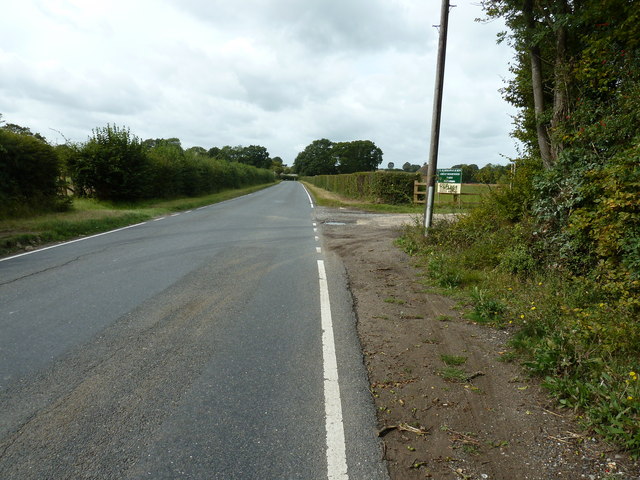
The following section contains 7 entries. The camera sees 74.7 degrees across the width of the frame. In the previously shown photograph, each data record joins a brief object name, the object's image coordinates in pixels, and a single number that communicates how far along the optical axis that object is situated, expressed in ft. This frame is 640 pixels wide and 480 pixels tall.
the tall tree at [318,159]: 459.85
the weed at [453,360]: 14.40
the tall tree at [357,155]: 440.04
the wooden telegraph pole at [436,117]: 37.68
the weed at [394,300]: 21.53
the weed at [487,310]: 18.58
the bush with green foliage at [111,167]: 71.51
